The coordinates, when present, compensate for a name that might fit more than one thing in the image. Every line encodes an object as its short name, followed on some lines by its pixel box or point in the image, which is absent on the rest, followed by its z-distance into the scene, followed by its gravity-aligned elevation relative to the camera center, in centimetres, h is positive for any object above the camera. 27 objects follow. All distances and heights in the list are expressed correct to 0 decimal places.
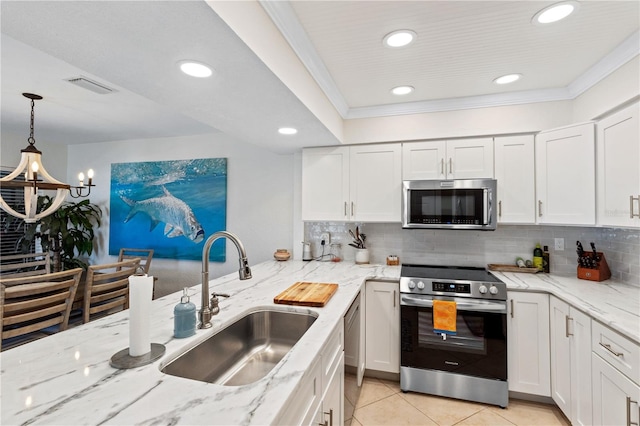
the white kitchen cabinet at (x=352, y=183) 283 +36
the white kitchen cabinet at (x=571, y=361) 179 -93
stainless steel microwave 248 +14
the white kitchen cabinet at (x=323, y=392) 99 -69
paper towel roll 102 -33
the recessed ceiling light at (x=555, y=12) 146 +106
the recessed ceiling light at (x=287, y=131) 243 +75
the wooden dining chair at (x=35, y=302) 189 -58
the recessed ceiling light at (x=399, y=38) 169 +106
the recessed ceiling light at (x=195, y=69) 140 +73
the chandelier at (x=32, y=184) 254 +29
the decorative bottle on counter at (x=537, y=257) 263 -33
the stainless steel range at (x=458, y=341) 222 -93
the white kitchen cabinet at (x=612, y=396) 141 -91
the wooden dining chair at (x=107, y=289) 241 -62
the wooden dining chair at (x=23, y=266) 306 -57
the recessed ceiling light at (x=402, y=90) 242 +108
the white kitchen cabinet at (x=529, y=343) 218 -92
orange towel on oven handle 224 -73
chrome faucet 131 -24
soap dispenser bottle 122 -42
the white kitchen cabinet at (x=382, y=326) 248 -90
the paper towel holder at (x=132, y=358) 101 -49
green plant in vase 372 -19
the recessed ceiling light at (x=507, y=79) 222 +108
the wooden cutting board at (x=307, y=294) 167 -46
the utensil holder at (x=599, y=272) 229 -40
